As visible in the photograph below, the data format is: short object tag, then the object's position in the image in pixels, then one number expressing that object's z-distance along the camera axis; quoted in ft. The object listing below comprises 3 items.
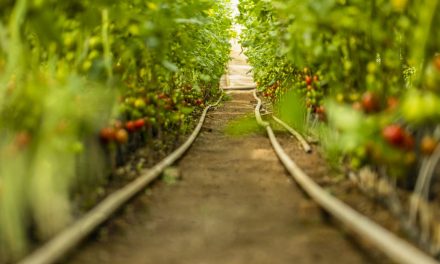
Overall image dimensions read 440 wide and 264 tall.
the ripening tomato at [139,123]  15.88
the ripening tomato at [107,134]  13.94
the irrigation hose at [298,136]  20.74
